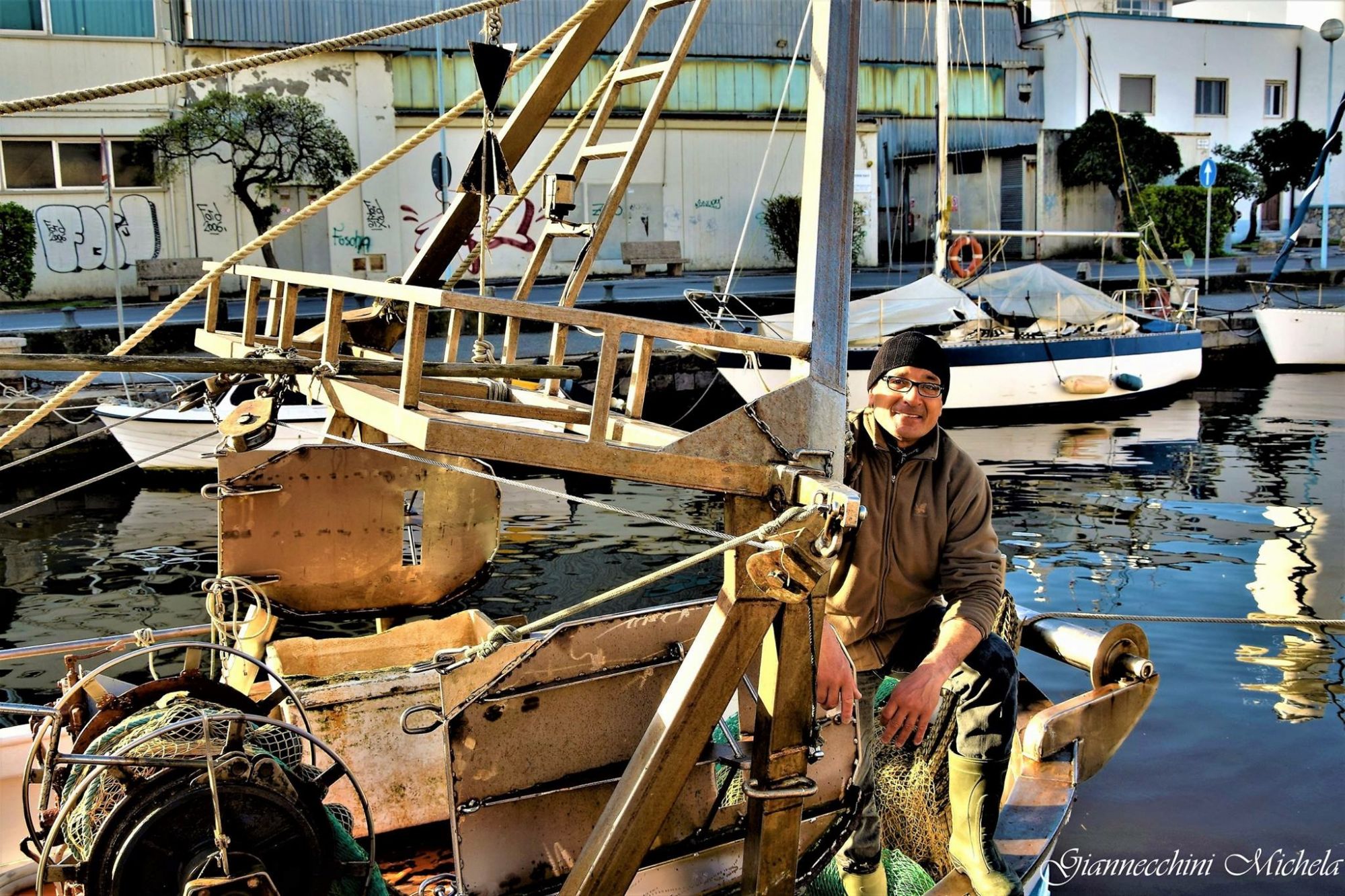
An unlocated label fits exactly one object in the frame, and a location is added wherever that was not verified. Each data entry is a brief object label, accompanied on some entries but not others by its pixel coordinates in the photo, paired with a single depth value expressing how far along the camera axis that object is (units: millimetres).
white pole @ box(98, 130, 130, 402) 15289
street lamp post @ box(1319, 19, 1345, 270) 35125
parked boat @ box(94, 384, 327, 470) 14992
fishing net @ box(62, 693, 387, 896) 3027
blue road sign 30172
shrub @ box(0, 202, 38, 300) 22797
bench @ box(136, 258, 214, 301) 23391
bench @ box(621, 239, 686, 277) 28203
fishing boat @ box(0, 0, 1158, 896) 3100
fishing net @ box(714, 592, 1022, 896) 4953
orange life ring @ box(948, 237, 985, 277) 24344
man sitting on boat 3963
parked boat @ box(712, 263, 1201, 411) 20469
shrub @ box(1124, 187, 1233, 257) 35125
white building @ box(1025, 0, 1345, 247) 40094
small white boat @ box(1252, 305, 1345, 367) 25906
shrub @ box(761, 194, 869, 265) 32344
